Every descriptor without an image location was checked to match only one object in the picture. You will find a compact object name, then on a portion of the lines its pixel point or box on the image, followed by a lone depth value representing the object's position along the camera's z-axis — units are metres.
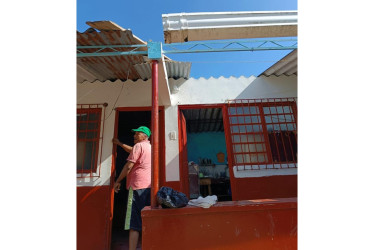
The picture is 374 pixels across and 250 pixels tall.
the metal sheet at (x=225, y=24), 3.07
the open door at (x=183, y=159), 4.47
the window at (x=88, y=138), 4.51
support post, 2.69
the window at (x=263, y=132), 4.60
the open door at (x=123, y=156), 4.52
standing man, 3.36
